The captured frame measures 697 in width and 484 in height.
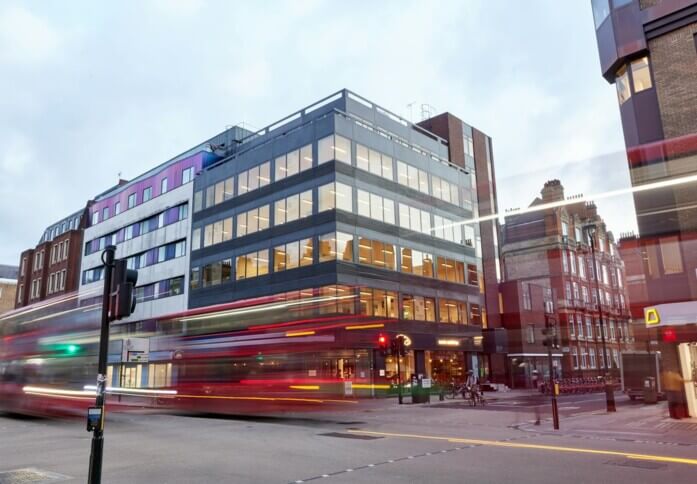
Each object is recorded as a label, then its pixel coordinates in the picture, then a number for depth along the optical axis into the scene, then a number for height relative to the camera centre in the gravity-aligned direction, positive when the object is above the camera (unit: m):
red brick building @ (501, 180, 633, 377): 52.91 +8.87
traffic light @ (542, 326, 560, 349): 20.33 +0.72
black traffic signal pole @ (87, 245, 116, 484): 7.90 -0.31
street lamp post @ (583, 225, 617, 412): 23.45 -1.72
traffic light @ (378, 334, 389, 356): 30.39 +1.13
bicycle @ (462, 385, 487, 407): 30.77 -2.17
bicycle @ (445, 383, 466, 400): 38.32 -2.30
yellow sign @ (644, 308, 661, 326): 19.58 +1.38
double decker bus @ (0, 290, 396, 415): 18.25 +0.36
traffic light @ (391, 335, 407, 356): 31.88 +0.93
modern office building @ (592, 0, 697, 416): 19.64 +8.06
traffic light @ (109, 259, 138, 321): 9.11 +1.26
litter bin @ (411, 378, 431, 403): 32.16 -1.95
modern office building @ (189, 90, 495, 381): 38.97 +10.61
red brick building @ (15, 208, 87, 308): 68.19 +14.12
